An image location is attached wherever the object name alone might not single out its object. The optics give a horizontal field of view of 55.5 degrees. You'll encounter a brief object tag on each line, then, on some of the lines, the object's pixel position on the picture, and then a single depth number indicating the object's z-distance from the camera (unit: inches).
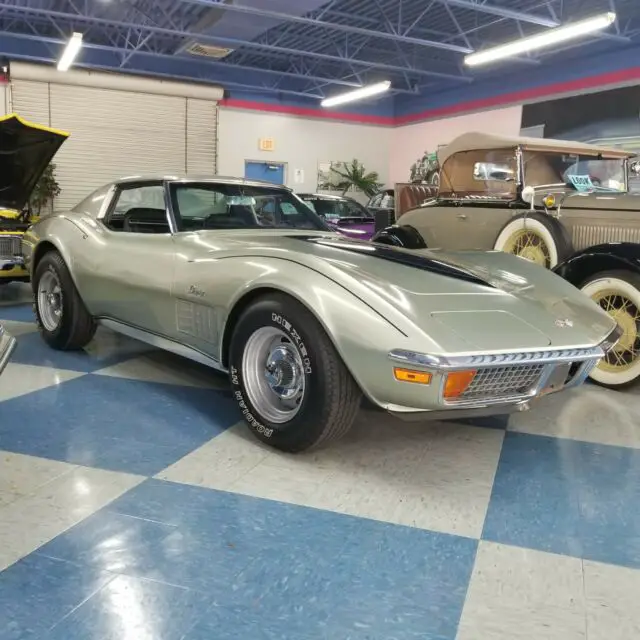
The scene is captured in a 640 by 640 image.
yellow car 216.7
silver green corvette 89.4
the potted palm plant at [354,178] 684.1
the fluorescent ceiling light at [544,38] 359.6
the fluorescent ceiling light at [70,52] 434.0
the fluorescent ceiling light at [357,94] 557.2
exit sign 657.2
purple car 406.9
